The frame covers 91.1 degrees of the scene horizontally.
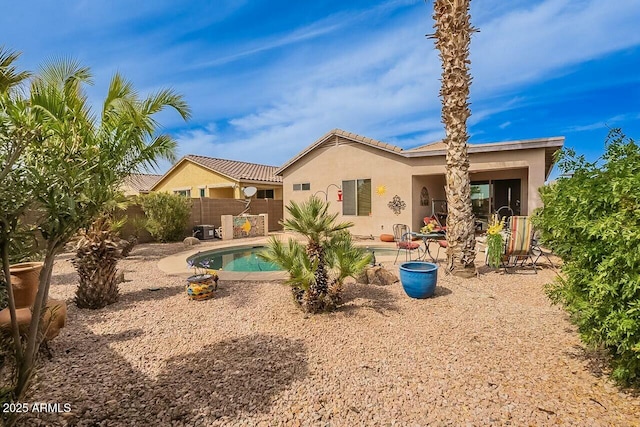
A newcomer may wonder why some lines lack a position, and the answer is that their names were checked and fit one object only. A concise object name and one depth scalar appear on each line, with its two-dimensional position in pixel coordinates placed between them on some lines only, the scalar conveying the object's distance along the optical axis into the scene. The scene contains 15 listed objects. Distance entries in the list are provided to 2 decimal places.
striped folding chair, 8.49
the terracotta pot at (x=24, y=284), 5.40
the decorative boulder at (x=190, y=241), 16.53
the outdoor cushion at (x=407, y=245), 10.16
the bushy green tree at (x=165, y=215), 17.06
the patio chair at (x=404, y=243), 10.19
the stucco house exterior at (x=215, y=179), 25.34
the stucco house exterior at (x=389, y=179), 15.37
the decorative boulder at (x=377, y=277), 7.78
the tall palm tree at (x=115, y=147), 6.16
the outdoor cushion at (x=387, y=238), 16.19
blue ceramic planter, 6.41
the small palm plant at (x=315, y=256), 5.70
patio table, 9.79
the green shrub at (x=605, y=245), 3.04
